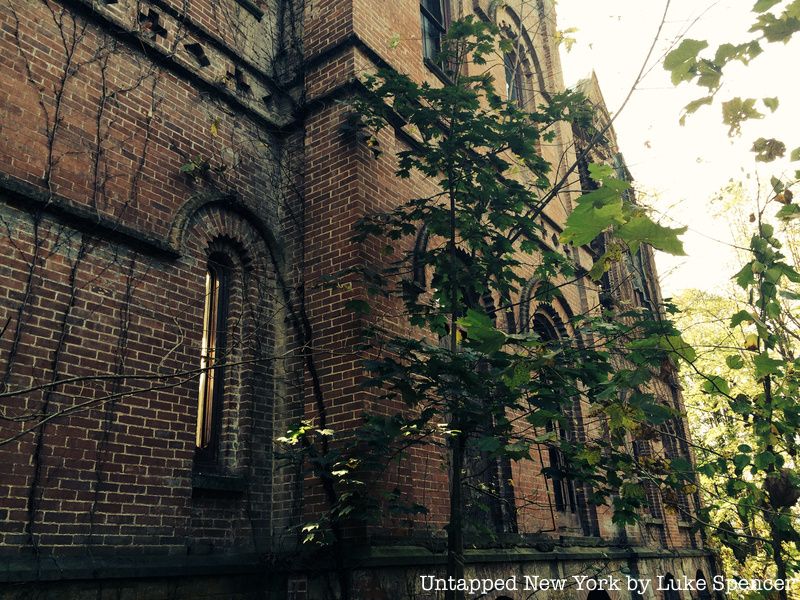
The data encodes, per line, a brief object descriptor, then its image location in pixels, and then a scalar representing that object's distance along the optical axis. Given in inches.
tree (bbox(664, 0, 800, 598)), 118.0
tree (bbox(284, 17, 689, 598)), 162.6
